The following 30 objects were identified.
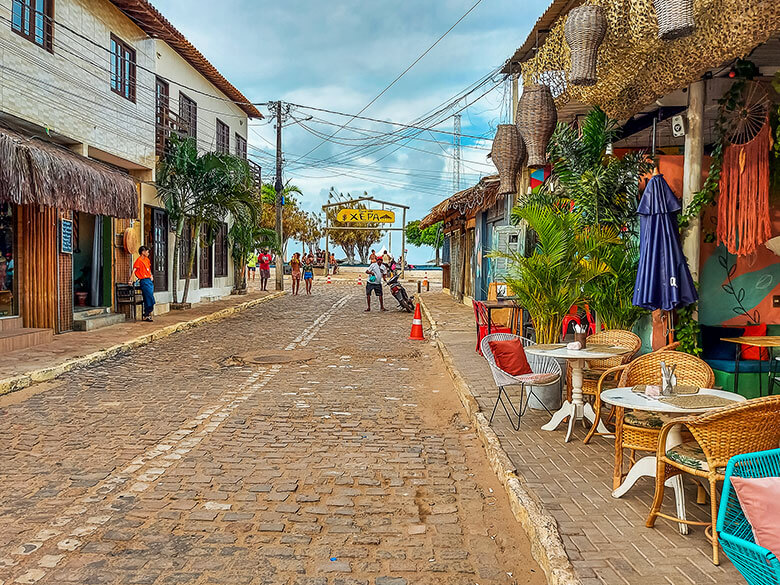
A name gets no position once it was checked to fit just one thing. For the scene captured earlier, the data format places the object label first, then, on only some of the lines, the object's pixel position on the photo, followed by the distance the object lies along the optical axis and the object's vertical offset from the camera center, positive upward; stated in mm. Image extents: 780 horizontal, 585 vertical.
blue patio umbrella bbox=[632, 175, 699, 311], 6531 +117
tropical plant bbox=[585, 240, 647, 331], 7836 -227
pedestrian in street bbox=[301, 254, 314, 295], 28562 -460
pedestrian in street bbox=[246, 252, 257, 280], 44028 -257
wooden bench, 16141 -871
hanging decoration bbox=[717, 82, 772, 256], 6375 +995
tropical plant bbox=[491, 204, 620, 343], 7824 +41
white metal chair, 6492 -1093
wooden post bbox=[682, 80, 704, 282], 6719 +1142
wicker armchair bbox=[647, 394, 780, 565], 3604 -897
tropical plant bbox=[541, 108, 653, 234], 8078 +1223
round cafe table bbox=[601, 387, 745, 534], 4102 -1048
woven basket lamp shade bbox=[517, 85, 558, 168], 8023 +1862
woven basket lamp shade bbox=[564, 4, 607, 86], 5793 +2064
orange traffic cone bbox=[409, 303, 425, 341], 14297 -1406
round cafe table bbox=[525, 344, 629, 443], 6117 -1053
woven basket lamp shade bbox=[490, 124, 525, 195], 8805 +1545
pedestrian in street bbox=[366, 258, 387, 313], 20078 -379
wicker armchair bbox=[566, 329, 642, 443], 6410 -986
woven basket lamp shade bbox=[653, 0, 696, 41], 4645 +1808
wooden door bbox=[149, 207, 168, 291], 18875 +379
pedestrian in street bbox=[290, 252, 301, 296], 27634 -247
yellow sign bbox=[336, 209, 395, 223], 41156 +3091
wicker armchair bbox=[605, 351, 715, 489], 4469 -914
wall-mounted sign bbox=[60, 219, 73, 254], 13531 +468
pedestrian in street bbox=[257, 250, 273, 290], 30359 -253
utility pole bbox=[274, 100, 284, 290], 29883 +3591
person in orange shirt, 15664 -357
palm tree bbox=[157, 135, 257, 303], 18016 +2146
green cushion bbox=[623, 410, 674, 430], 4520 -1057
